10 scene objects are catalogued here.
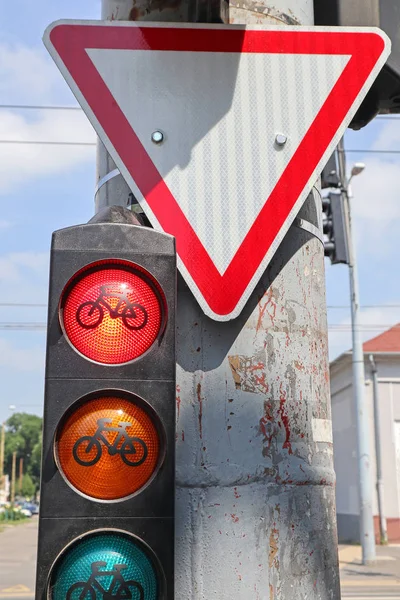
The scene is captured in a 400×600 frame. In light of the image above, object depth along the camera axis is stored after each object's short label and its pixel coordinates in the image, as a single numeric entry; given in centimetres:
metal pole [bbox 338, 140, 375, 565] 1561
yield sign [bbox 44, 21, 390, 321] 162
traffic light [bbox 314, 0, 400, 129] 206
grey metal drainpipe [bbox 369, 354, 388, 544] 2272
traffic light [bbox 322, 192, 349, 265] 1022
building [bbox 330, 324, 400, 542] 2319
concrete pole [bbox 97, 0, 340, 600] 153
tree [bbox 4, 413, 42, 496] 9444
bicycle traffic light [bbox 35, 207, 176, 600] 116
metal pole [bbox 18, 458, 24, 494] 8388
